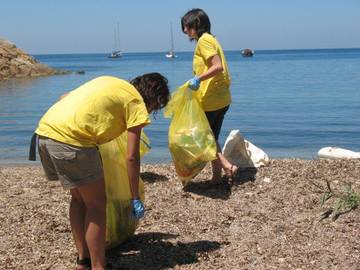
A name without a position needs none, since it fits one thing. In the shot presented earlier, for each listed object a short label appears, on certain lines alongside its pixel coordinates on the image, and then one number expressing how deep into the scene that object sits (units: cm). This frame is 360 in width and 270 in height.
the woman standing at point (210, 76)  549
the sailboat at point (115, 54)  10762
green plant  470
